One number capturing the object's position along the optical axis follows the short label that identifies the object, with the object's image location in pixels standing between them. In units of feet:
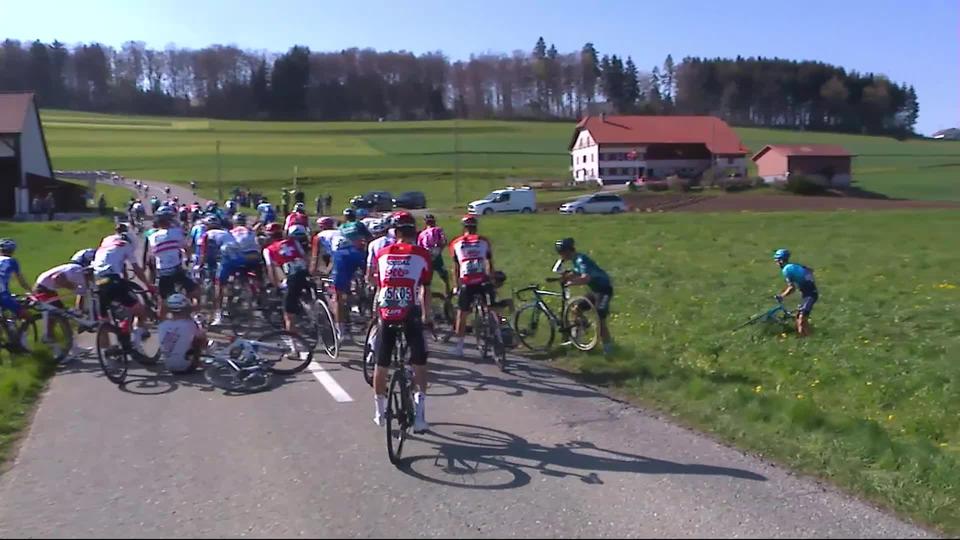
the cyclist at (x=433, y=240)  46.29
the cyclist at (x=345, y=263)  42.88
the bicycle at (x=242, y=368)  33.94
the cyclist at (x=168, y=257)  41.60
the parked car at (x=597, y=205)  181.27
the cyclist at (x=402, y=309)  25.66
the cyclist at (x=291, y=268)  39.64
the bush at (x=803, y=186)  218.18
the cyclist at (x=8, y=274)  39.70
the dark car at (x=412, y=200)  196.54
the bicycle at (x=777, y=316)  46.65
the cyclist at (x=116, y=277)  37.68
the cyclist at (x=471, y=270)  38.91
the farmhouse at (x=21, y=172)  185.16
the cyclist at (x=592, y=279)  39.45
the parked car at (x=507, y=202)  182.29
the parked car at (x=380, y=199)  175.52
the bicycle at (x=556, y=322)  40.29
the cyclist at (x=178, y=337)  35.96
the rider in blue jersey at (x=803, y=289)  44.83
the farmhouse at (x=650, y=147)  287.69
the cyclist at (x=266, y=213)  62.14
